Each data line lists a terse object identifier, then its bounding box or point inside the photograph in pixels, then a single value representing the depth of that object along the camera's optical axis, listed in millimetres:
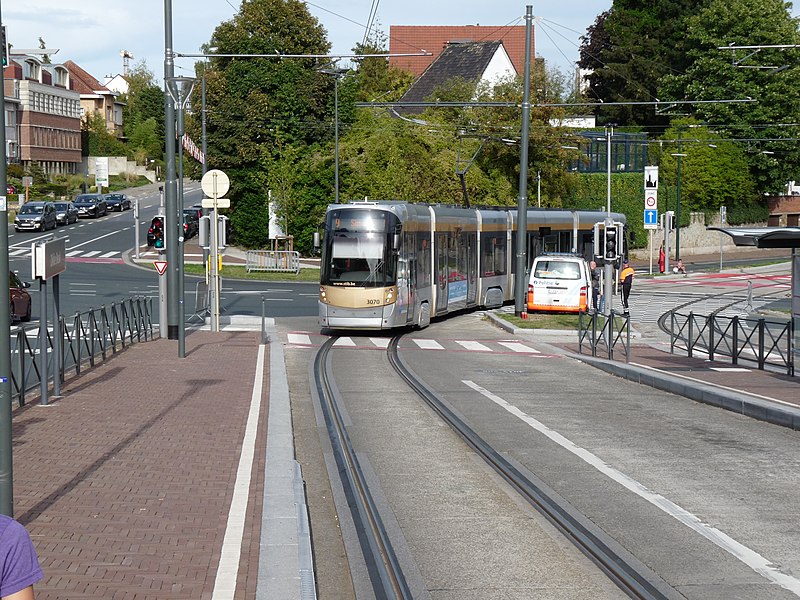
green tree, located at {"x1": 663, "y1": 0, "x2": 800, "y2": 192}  78938
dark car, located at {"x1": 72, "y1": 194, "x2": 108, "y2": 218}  85756
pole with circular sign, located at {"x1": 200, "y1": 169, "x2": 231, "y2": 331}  28312
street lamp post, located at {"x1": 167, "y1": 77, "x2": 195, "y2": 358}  23305
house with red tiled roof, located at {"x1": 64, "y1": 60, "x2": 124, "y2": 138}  135412
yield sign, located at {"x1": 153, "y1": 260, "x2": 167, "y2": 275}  26278
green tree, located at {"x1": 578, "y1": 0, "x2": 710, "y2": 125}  93000
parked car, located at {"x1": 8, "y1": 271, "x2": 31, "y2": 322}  31031
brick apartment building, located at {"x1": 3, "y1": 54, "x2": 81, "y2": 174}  100312
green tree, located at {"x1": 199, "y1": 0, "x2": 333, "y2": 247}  66250
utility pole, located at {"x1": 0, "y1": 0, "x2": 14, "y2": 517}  7406
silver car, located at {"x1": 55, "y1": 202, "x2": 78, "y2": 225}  78850
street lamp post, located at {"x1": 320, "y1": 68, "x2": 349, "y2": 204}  57297
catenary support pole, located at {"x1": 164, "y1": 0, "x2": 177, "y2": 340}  24500
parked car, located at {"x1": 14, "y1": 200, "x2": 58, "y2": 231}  71875
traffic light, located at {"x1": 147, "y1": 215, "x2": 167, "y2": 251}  26955
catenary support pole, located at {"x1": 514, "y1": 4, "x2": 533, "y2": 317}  33250
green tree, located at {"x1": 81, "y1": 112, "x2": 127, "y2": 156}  122062
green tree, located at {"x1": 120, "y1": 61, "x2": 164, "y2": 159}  128625
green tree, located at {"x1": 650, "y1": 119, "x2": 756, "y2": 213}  78875
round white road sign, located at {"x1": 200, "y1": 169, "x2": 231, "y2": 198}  28281
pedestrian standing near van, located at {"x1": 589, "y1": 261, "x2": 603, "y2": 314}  35969
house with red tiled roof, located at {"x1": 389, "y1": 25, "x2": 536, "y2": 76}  106750
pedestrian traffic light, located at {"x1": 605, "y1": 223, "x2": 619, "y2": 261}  26578
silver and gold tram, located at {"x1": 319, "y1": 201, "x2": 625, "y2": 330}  28562
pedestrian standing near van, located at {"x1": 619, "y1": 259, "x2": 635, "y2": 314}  37531
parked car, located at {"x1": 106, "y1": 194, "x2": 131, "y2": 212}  93438
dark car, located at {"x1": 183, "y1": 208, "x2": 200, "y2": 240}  74875
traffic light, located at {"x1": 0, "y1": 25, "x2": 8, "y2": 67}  7657
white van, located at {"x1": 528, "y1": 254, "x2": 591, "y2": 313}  34469
